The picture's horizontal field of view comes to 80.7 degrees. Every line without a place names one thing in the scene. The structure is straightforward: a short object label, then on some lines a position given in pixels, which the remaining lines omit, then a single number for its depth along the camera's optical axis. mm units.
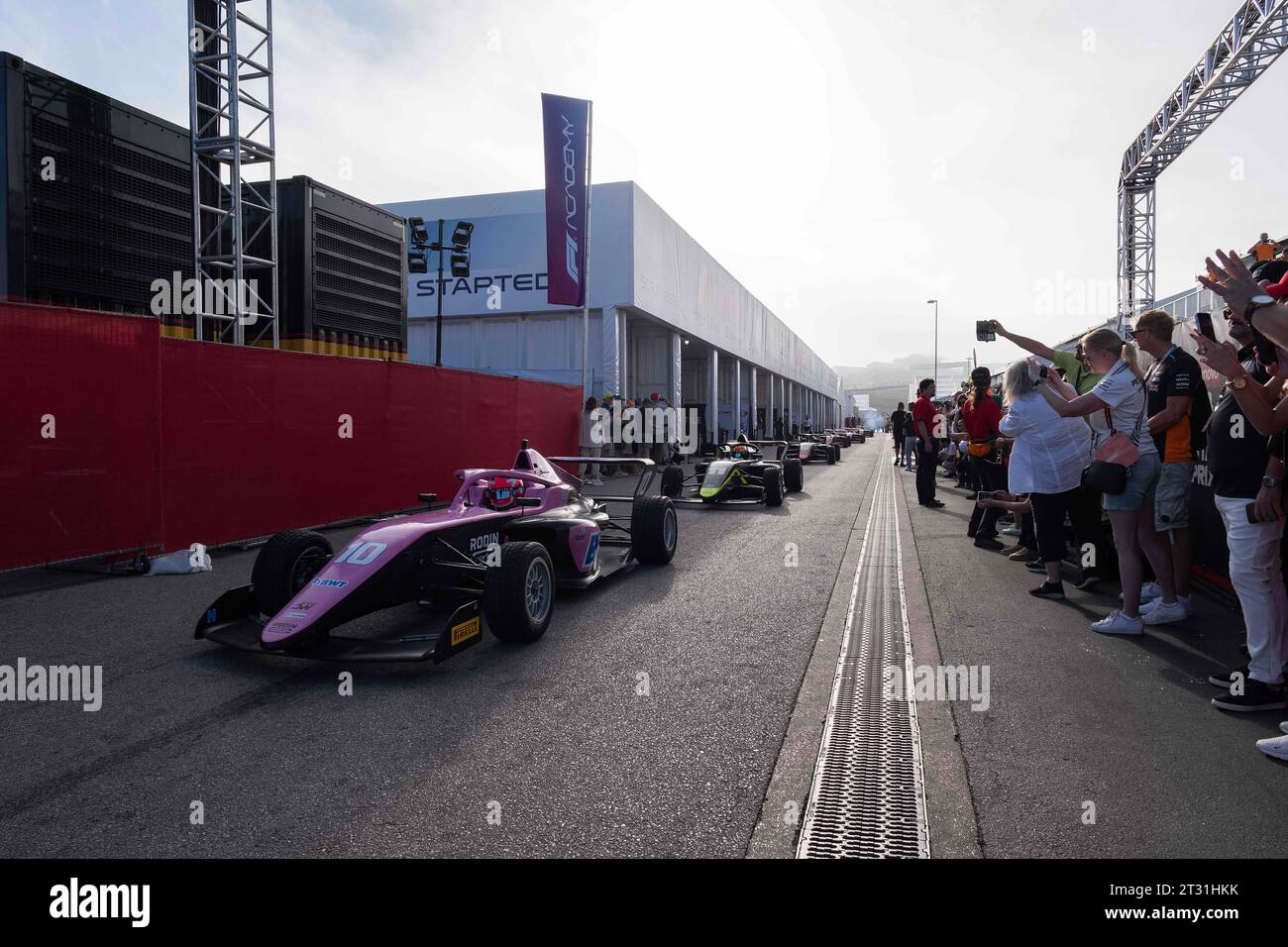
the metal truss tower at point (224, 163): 10789
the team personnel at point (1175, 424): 4441
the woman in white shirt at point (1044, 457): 5590
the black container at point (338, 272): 13055
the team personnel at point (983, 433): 8766
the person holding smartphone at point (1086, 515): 6117
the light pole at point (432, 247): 16406
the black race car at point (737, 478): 11719
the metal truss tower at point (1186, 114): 17250
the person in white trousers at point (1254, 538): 3336
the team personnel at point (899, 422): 20547
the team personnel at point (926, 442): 11328
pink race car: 3885
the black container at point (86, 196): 8062
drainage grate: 2363
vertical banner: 17375
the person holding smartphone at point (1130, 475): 4555
